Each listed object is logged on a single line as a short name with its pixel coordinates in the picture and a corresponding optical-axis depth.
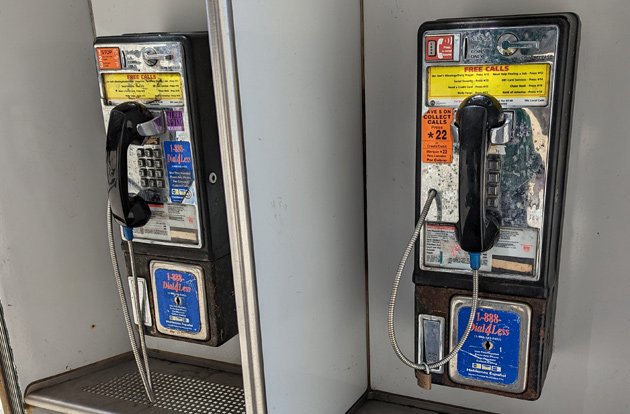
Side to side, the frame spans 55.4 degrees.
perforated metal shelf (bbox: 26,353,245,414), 1.40
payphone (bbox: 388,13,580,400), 0.93
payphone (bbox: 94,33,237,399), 1.13
